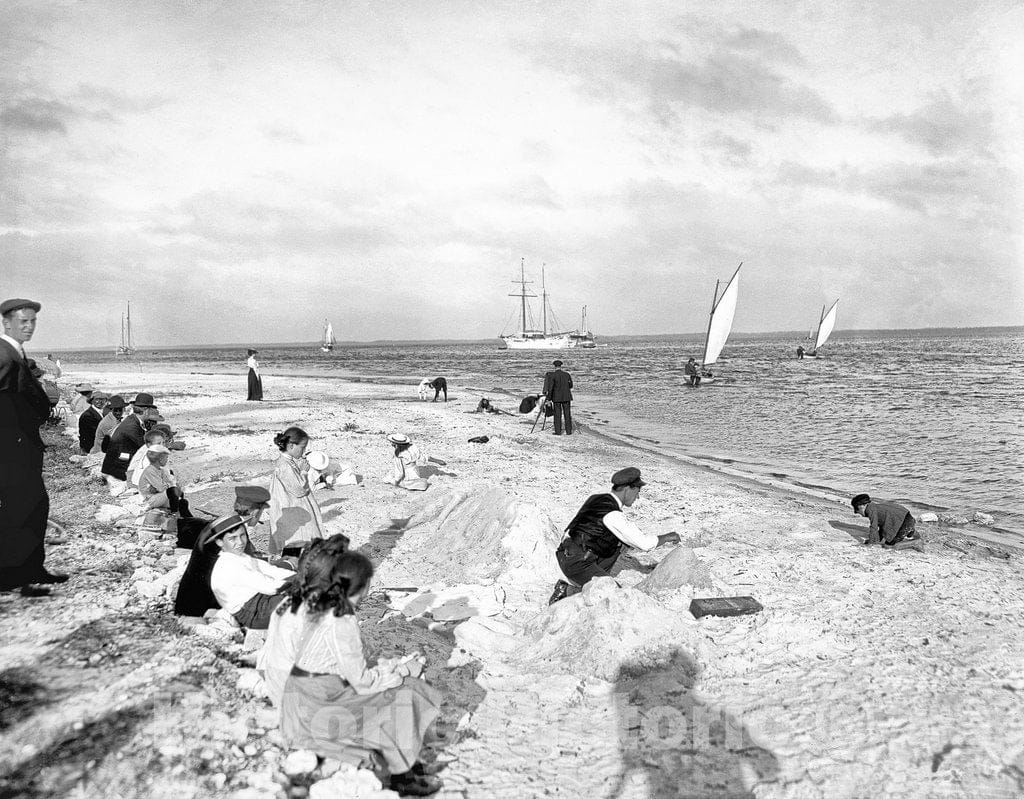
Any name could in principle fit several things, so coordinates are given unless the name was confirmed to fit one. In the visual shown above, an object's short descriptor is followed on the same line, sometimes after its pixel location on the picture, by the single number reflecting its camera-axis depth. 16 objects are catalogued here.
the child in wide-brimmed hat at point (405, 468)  9.95
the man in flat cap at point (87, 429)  11.73
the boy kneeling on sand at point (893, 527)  7.28
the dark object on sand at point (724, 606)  5.35
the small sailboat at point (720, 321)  37.92
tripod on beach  16.92
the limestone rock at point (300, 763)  3.29
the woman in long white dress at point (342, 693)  3.21
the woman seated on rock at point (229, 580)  4.58
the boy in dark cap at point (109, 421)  10.73
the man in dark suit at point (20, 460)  4.55
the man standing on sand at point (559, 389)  15.90
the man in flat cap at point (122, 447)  8.95
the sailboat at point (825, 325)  71.44
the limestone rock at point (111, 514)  7.65
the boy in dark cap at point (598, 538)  5.56
